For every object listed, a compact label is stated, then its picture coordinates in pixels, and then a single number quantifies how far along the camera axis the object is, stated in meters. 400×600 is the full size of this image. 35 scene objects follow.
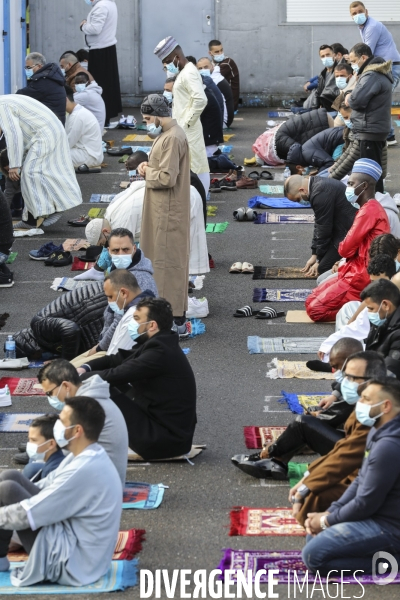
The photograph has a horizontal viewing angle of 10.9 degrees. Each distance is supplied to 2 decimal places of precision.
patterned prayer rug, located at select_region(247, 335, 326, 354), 16.31
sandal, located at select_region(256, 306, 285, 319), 17.94
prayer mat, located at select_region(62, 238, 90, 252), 22.04
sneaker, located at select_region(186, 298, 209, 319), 18.05
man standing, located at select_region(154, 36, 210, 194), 21.60
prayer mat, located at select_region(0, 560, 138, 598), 9.38
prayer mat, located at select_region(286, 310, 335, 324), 17.61
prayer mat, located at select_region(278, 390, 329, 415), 13.81
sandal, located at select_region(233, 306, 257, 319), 18.10
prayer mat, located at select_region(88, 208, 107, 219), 24.39
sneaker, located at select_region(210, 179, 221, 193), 27.06
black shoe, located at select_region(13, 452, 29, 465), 12.26
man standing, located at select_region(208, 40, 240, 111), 35.23
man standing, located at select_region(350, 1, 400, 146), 29.30
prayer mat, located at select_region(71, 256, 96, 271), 20.82
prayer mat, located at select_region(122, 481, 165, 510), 11.30
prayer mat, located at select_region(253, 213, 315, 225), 24.27
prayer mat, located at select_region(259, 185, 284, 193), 26.87
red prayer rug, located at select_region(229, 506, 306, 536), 10.64
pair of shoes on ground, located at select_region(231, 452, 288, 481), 11.82
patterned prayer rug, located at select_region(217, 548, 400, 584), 9.46
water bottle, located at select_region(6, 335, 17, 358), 15.93
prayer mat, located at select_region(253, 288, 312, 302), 18.82
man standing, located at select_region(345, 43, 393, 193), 21.84
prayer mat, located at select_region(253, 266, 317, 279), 20.09
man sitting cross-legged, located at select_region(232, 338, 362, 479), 11.45
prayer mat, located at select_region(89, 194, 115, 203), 25.95
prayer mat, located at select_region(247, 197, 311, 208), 25.54
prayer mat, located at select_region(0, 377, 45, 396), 14.72
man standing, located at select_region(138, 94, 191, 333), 16.38
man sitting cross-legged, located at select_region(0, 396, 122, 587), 9.21
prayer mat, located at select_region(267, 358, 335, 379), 15.14
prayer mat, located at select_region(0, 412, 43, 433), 13.47
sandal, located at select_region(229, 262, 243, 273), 20.55
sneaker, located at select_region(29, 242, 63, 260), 21.55
